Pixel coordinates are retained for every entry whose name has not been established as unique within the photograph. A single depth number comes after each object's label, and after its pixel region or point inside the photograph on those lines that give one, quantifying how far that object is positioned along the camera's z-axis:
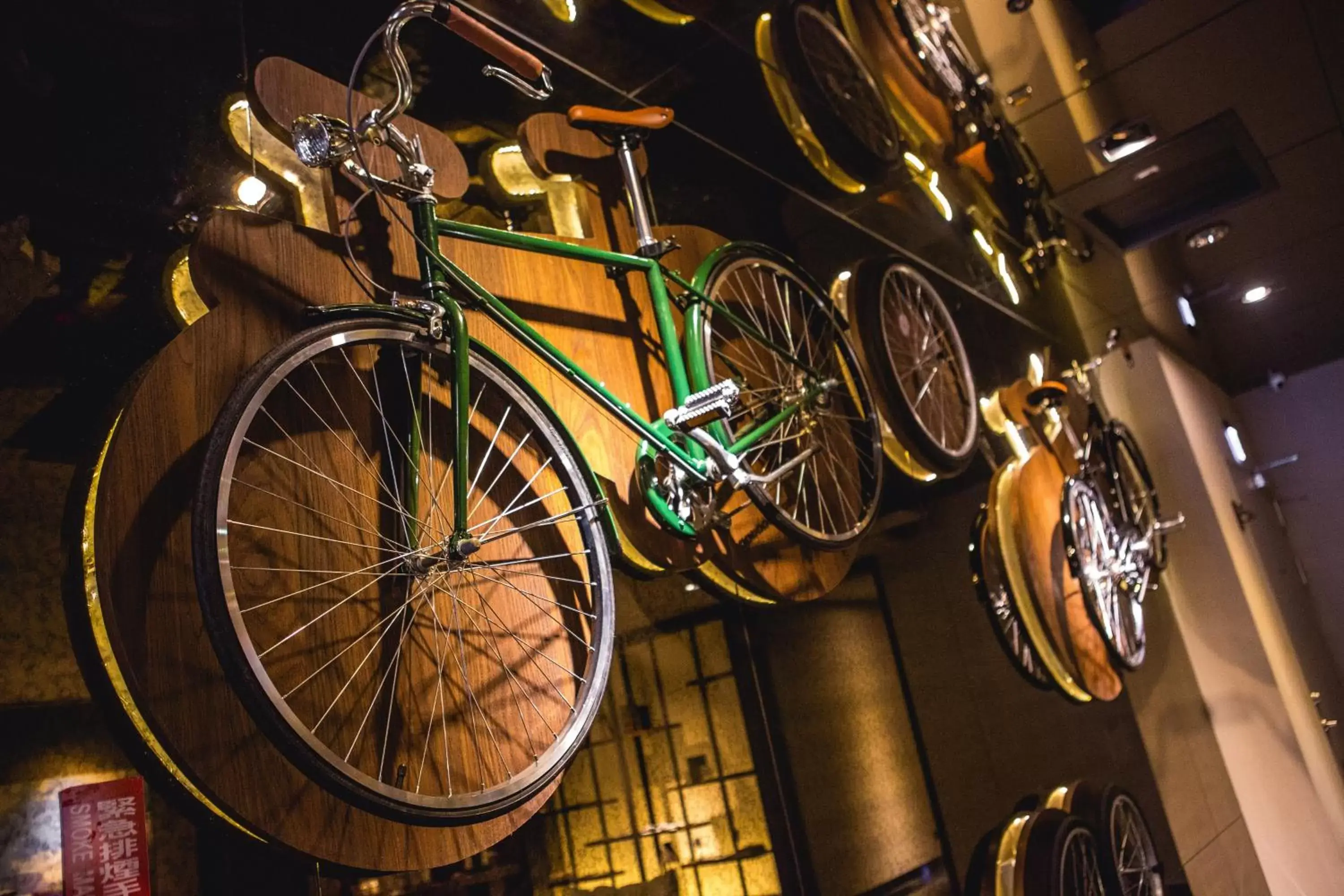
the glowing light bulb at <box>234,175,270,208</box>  1.83
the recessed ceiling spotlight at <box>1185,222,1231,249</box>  7.36
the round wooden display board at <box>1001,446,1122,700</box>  3.73
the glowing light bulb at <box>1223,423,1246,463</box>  8.94
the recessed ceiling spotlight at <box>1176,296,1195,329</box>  8.16
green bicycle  1.50
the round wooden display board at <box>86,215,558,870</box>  1.32
